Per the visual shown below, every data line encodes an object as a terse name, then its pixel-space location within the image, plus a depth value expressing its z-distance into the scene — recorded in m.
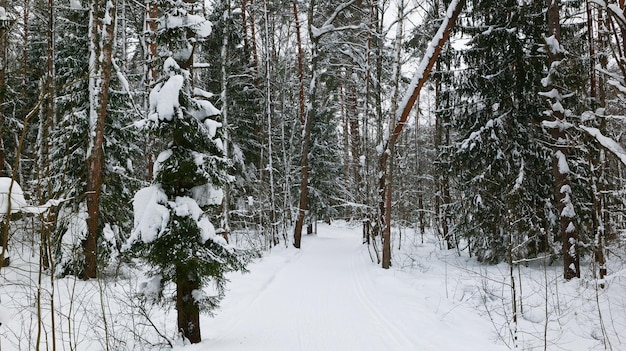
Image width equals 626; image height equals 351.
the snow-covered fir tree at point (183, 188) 5.55
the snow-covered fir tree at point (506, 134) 11.28
